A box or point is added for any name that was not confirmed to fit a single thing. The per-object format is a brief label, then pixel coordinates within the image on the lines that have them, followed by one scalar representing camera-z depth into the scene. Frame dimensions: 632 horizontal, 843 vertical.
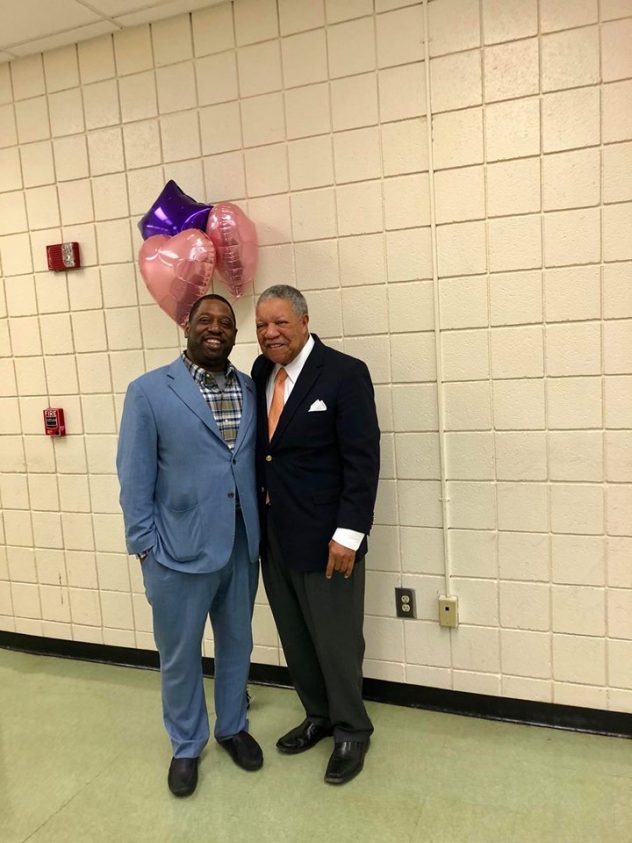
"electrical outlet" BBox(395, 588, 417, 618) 2.46
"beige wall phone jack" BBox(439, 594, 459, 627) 2.38
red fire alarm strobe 2.77
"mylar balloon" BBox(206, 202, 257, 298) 2.33
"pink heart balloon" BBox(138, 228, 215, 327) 2.29
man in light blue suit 2.01
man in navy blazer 2.00
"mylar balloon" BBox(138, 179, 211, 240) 2.39
